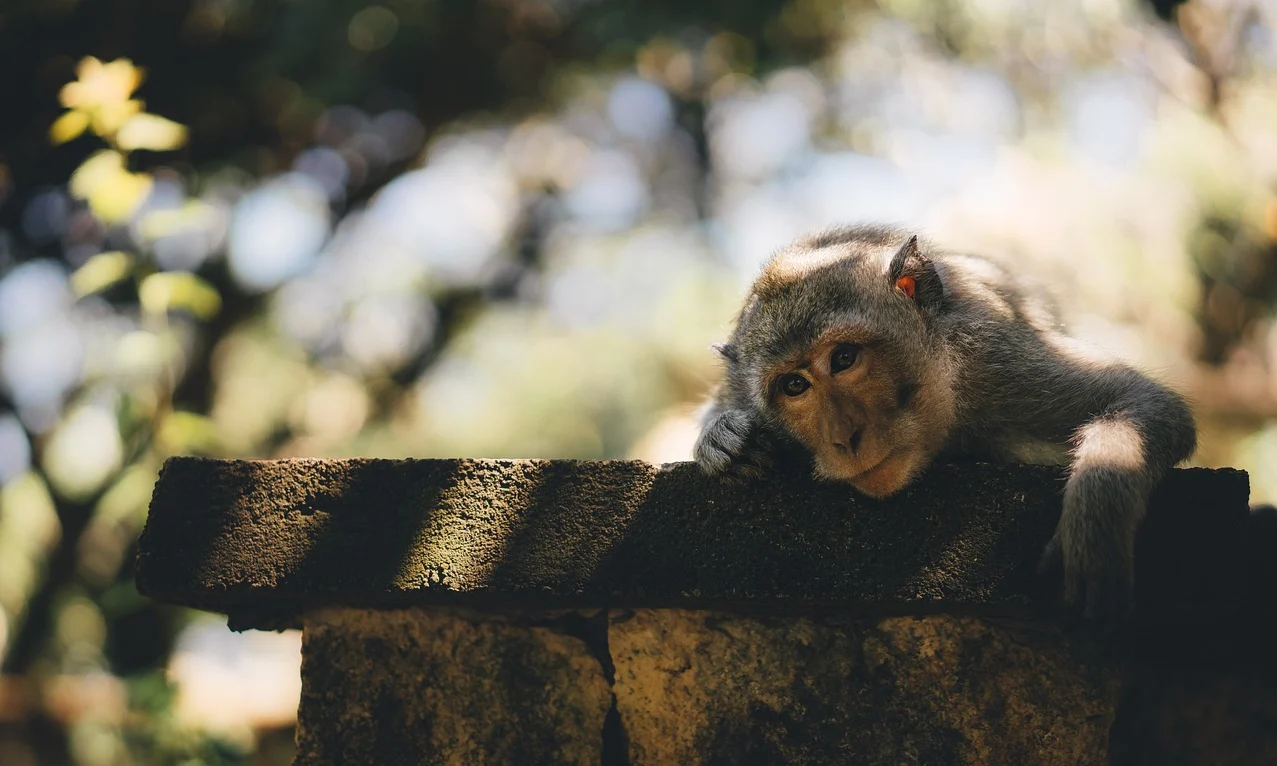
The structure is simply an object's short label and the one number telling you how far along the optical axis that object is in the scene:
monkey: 2.09
